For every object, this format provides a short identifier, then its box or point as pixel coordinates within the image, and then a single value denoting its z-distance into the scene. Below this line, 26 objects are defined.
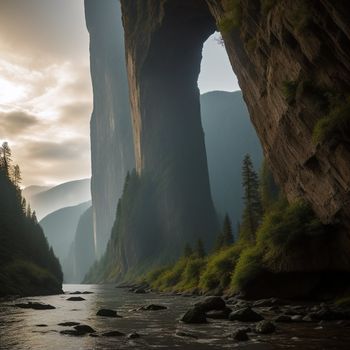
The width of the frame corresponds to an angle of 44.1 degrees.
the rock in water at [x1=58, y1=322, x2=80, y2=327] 22.56
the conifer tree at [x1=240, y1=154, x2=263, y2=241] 56.81
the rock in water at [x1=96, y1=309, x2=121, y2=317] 27.46
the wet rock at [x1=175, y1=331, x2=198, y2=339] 18.08
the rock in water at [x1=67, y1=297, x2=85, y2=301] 47.78
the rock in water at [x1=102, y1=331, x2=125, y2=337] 18.60
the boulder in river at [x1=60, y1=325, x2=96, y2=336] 19.34
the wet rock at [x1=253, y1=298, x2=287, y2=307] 31.41
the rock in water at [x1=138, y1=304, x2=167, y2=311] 32.25
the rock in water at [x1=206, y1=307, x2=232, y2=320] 24.78
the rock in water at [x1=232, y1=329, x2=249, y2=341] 17.09
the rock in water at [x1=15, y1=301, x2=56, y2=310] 34.47
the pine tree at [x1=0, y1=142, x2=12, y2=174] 94.38
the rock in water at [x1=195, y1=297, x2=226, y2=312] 27.45
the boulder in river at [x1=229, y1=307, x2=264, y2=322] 23.34
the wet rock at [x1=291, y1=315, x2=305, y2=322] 22.22
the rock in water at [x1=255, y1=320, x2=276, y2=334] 18.57
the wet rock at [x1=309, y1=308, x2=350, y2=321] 22.36
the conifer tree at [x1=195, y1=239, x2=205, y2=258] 71.88
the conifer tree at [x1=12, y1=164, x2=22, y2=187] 102.75
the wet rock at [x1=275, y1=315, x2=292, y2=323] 22.23
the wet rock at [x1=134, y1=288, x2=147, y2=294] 66.40
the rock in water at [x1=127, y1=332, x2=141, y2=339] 18.10
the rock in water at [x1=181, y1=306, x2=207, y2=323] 23.14
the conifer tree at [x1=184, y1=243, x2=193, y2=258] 77.26
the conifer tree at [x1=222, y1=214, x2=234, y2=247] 69.82
